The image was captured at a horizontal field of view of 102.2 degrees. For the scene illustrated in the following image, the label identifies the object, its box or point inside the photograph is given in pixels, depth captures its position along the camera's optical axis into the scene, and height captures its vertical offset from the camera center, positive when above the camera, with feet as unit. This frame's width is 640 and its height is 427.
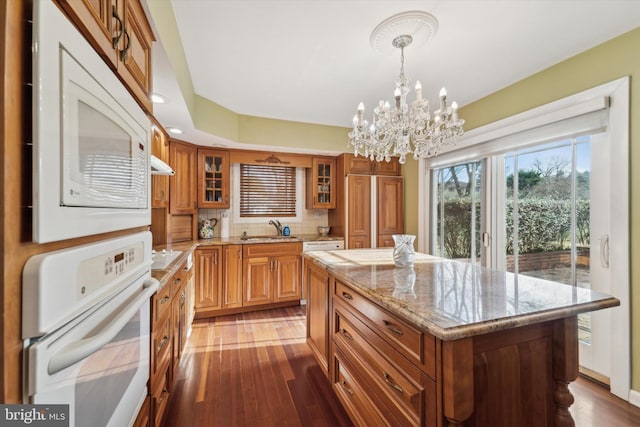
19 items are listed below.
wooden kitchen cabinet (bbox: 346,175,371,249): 12.52 +0.05
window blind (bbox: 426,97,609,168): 6.34 +2.42
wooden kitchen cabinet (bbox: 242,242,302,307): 11.02 -2.66
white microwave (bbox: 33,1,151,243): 1.56 +0.57
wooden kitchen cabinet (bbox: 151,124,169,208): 7.93 +1.21
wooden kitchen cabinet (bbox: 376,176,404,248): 12.90 +0.27
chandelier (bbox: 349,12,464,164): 5.94 +2.10
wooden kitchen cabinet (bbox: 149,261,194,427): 4.14 -2.56
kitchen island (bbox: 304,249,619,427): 2.96 -1.82
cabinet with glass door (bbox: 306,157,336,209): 13.15 +1.57
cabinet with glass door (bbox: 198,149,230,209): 11.22 +1.51
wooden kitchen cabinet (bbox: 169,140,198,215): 10.11 +1.37
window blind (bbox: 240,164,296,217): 12.94 +1.13
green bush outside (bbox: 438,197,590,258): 7.11 -0.32
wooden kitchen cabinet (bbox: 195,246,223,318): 10.25 -2.72
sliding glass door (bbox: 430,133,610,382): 6.52 -0.08
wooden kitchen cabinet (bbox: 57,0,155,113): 2.31 +2.00
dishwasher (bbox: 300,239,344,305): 11.89 -1.55
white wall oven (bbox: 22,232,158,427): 1.52 -0.88
